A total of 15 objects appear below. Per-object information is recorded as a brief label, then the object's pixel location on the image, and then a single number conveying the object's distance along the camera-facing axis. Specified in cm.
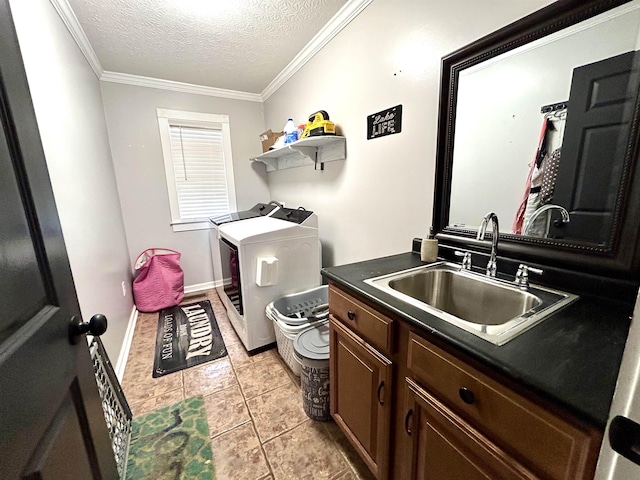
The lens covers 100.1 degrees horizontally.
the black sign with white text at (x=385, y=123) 158
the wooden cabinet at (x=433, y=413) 55
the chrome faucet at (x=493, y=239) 106
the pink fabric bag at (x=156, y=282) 291
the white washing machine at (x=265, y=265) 197
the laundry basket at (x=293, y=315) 177
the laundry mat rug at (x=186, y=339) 210
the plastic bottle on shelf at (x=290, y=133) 237
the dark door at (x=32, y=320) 49
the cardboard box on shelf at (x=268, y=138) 285
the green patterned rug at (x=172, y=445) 128
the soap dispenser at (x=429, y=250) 135
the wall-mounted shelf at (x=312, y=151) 205
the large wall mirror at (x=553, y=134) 84
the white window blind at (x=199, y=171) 319
